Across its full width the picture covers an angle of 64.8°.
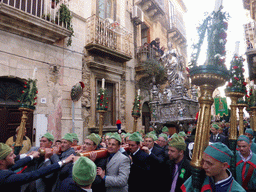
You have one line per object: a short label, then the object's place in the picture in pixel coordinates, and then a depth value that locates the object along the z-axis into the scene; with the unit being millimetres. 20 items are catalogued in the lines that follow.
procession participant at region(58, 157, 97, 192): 1915
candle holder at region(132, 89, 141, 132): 7037
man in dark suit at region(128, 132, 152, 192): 3453
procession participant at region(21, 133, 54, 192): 3193
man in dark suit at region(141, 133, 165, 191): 3545
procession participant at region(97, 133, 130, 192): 2760
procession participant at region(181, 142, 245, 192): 1870
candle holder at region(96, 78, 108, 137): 6770
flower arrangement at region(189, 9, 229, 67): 2213
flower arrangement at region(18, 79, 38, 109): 3504
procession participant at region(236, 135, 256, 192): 2885
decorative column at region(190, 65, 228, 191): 1983
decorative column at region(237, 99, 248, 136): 4567
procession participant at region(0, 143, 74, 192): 2201
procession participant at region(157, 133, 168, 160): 5441
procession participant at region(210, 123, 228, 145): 6598
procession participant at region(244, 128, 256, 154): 5246
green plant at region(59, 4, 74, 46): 8023
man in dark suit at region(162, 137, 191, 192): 2933
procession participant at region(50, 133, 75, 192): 3149
